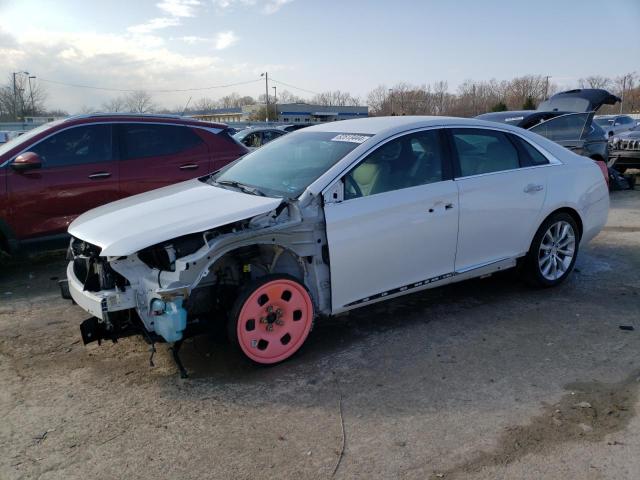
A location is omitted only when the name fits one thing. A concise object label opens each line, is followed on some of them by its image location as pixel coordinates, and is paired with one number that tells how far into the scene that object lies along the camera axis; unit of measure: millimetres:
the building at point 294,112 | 82375
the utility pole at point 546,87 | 92300
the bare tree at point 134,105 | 75775
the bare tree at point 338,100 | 117562
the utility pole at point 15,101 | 71000
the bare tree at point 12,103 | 71250
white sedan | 3459
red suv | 5797
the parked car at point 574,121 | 10234
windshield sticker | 4203
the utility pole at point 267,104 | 77081
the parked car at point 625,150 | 12508
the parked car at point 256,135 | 16339
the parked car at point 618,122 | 22109
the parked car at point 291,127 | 22022
